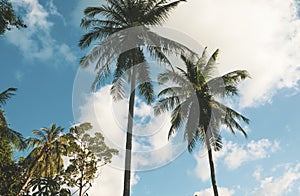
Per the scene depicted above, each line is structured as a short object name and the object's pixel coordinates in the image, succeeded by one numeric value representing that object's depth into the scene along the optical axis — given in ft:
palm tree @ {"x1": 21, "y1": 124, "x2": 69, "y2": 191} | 75.82
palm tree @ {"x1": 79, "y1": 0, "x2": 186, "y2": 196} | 50.88
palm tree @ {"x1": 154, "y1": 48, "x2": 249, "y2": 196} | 66.90
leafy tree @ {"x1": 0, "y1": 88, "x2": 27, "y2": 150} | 66.80
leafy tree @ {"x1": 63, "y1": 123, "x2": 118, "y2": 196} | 85.81
